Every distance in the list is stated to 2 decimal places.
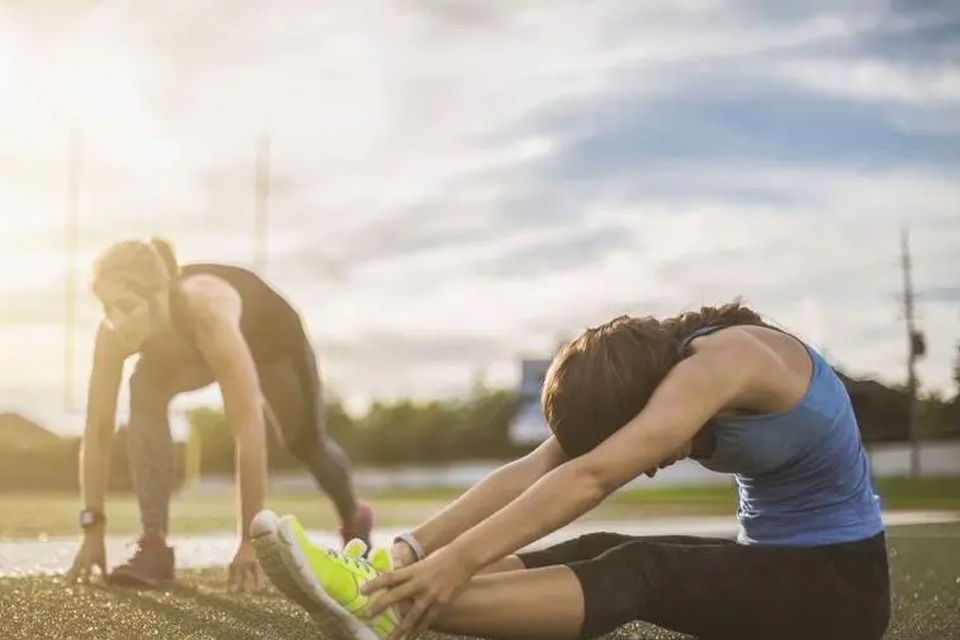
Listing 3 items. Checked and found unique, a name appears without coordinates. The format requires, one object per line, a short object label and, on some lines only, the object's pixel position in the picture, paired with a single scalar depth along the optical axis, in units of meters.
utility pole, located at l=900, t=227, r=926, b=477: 24.72
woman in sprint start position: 3.99
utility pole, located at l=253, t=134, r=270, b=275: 24.31
